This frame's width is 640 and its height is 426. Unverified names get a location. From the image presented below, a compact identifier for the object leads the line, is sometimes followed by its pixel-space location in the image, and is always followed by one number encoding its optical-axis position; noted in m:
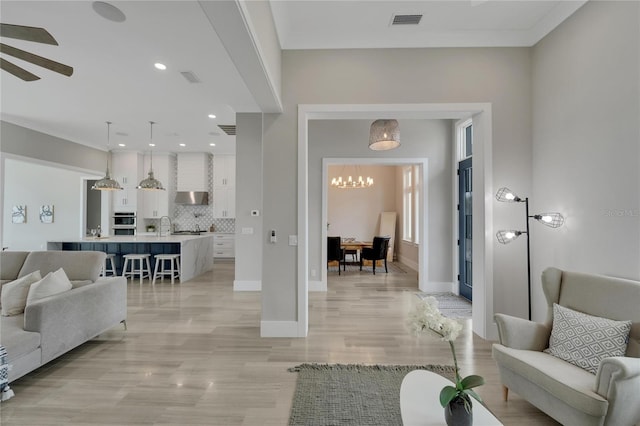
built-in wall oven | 8.77
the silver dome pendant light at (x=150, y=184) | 6.82
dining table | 7.48
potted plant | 1.35
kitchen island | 6.29
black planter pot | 1.34
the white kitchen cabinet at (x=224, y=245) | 9.23
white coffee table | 1.46
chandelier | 8.09
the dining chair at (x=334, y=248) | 6.88
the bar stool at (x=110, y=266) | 6.40
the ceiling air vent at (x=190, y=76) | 4.13
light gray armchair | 1.64
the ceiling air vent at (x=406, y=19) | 3.20
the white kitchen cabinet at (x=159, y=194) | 9.06
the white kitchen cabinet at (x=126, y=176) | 8.73
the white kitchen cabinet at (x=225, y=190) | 9.27
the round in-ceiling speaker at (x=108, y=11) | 2.77
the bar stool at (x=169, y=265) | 6.20
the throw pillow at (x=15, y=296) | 2.85
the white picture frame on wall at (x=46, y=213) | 8.99
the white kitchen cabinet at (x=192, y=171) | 9.12
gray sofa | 2.43
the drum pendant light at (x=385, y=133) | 4.51
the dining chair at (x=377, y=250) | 7.16
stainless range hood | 9.07
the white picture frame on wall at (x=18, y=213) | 8.82
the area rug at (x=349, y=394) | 2.09
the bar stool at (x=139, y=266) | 6.20
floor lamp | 3.01
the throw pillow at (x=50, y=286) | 2.80
